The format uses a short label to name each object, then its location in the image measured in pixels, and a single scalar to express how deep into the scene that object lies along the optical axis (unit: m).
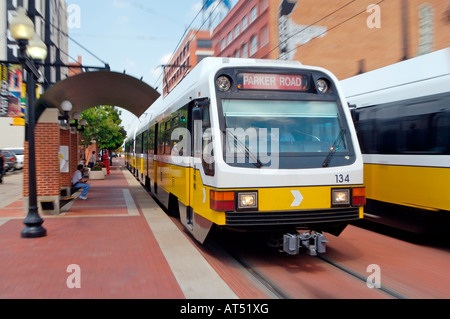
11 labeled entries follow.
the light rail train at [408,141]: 7.37
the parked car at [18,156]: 34.94
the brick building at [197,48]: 58.78
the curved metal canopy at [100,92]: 12.41
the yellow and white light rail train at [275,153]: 5.93
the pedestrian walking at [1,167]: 23.01
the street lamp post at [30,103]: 8.27
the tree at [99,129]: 36.34
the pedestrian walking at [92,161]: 29.03
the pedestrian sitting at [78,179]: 14.15
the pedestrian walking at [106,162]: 30.61
